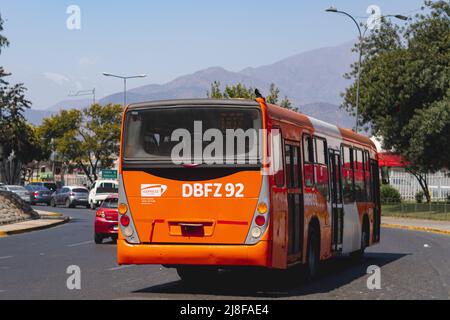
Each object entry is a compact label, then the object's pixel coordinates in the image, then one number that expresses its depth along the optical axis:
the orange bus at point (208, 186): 14.63
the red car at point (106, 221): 28.53
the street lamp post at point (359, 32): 52.95
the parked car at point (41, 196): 75.00
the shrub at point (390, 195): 71.44
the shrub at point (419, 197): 76.06
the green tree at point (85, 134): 98.81
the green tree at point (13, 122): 44.50
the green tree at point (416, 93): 55.20
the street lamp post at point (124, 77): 82.24
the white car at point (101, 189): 62.22
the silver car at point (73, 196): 68.81
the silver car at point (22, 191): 70.05
